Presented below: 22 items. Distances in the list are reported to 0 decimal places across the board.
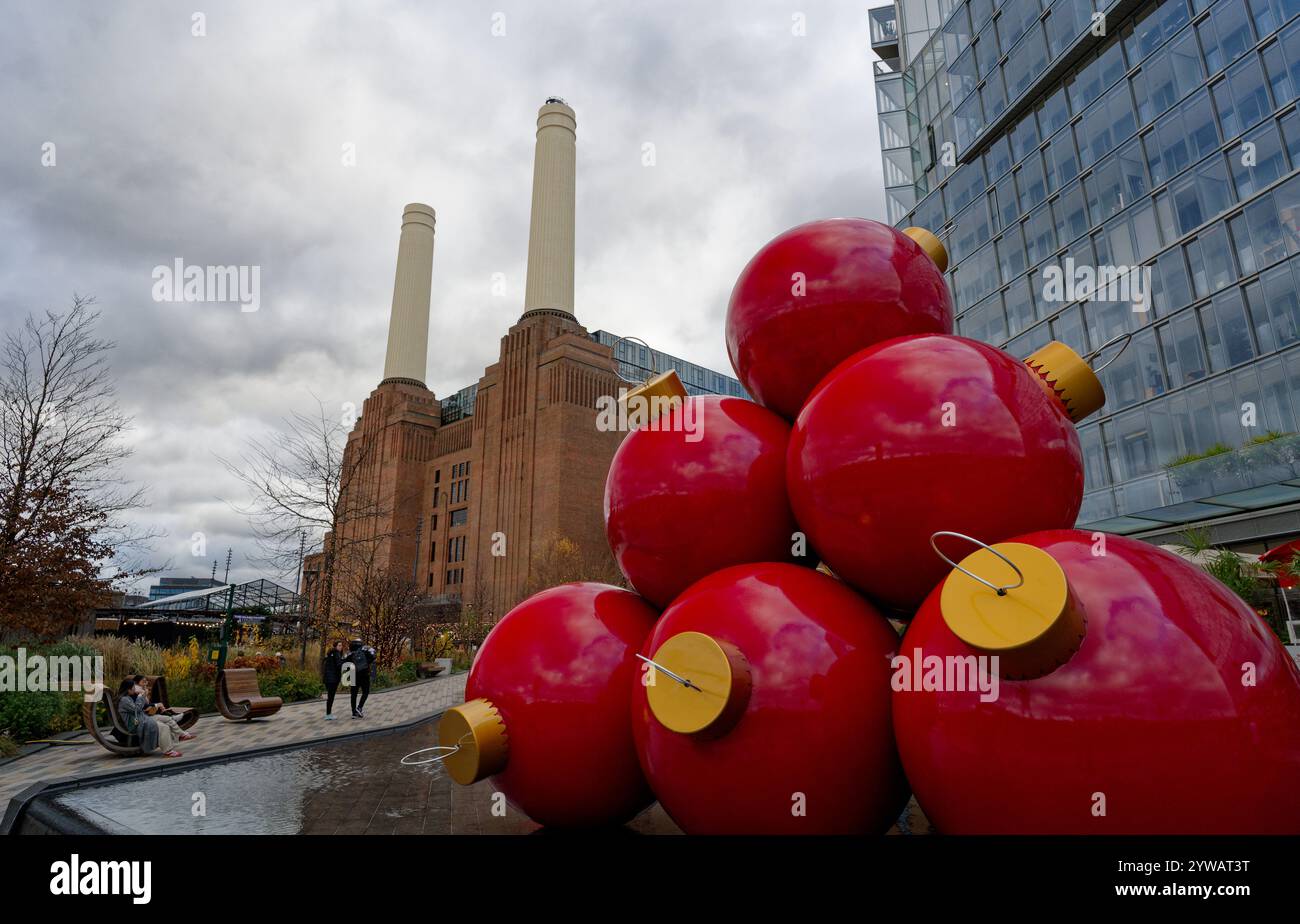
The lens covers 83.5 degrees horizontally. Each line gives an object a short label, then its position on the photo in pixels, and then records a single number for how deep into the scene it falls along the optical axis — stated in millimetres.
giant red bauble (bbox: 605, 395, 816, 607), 3898
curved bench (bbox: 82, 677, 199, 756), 9867
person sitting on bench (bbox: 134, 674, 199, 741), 10449
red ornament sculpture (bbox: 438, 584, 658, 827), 3854
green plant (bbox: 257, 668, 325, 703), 17891
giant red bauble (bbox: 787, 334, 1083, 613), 3119
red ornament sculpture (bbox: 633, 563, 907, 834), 3033
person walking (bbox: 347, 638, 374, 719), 14984
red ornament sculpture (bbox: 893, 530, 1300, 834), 2354
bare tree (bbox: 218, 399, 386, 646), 22328
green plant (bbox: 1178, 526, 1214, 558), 16422
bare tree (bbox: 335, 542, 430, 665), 26328
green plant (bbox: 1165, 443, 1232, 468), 23597
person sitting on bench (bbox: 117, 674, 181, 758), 10039
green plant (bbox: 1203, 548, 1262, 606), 14391
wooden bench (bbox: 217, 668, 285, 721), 13859
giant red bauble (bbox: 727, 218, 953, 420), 3992
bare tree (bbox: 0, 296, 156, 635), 13438
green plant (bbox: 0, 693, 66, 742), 10906
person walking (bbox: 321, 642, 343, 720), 14336
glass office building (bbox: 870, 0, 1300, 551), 23734
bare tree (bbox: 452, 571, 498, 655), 42250
